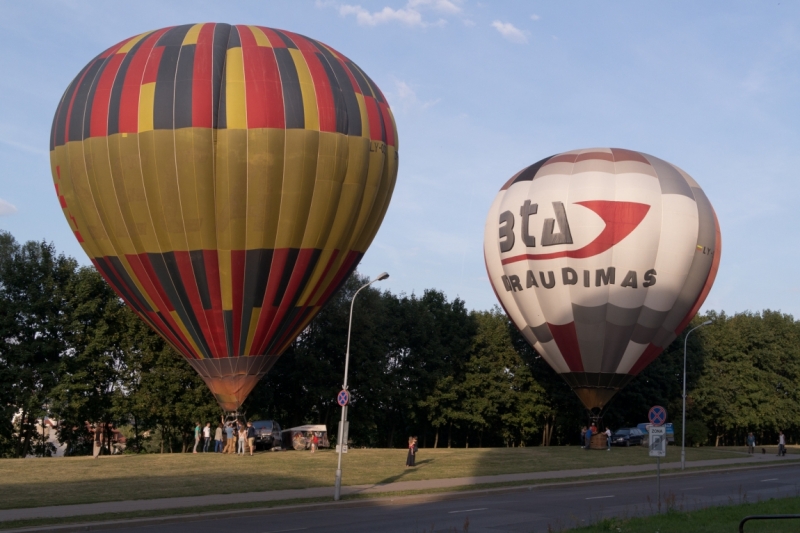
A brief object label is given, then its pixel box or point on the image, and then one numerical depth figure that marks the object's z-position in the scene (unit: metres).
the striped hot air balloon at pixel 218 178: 34.78
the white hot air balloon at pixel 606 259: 47.12
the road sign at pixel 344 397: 28.44
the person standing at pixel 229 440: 39.50
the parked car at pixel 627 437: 57.81
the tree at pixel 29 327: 50.84
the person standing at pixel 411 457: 36.94
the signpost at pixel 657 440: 24.55
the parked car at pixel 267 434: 45.00
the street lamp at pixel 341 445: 25.64
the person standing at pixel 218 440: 41.62
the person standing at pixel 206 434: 43.09
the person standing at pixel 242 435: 39.78
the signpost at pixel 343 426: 27.42
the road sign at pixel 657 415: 27.47
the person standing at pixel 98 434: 56.30
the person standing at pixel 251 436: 39.82
